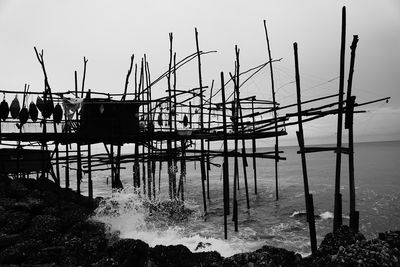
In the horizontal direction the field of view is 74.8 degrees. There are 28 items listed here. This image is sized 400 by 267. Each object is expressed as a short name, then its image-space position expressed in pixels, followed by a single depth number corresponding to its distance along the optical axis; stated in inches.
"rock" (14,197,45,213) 415.5
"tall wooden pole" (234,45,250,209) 445.9
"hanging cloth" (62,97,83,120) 445.4
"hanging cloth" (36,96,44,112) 437.1
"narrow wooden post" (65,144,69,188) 625.8
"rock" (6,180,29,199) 474.9
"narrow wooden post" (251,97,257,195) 655.5
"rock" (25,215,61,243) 339.3
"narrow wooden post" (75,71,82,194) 499.8
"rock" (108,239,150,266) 270.2
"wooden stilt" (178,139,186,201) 678.5
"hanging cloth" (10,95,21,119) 426.8
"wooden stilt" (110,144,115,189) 601.6
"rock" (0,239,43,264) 274.8
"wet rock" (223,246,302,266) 249.7
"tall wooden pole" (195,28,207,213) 553.2
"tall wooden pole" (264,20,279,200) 669.8
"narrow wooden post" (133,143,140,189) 600.4
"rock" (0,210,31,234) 347.8
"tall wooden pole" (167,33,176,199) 540.7
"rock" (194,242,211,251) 420.5
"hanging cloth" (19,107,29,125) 425.7
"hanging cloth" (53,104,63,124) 443.2
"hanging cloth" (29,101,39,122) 435.4
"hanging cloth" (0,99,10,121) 414.4
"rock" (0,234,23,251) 307.9
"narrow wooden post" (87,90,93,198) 484.7
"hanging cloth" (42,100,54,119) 427.5
